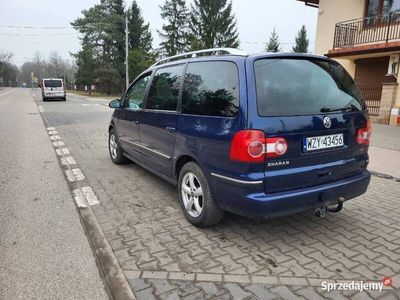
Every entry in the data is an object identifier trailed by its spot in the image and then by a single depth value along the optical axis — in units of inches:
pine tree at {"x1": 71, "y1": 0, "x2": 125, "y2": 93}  1781.5
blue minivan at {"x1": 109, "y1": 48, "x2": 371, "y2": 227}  121.3
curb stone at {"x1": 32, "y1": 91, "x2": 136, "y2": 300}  106.2
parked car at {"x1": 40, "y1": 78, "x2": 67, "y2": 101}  1198.9
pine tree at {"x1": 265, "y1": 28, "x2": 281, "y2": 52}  2159.0
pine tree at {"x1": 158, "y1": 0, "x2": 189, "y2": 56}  1988.2
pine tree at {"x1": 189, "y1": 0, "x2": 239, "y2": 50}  1763.0
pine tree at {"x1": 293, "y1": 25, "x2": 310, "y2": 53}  2115.0
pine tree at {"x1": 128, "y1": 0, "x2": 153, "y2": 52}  1861.5
